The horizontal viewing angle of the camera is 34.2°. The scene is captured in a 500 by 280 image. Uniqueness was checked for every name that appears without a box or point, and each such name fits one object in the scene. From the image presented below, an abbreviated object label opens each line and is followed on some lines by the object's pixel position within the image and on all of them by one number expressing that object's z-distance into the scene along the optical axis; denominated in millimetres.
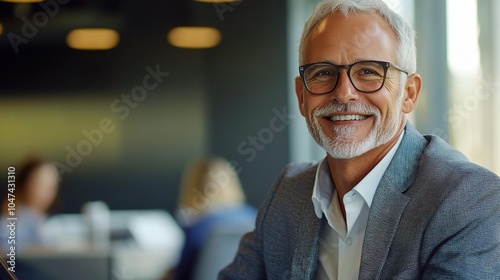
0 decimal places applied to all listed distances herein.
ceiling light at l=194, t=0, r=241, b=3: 4870
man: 1320
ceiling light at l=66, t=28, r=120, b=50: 4691
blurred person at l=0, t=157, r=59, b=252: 4301
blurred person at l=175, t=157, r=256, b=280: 3854
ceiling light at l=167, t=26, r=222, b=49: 4840
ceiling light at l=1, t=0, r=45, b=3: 4516
